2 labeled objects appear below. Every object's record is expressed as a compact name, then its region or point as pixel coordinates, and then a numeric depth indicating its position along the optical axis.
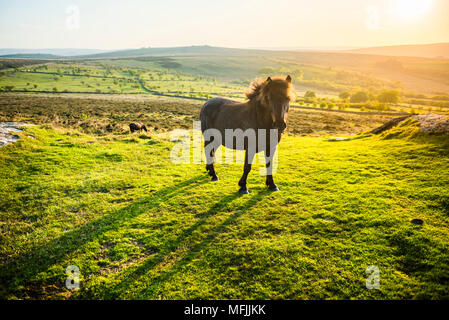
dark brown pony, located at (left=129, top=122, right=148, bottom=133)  18.73
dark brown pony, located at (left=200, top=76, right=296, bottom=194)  5.42
